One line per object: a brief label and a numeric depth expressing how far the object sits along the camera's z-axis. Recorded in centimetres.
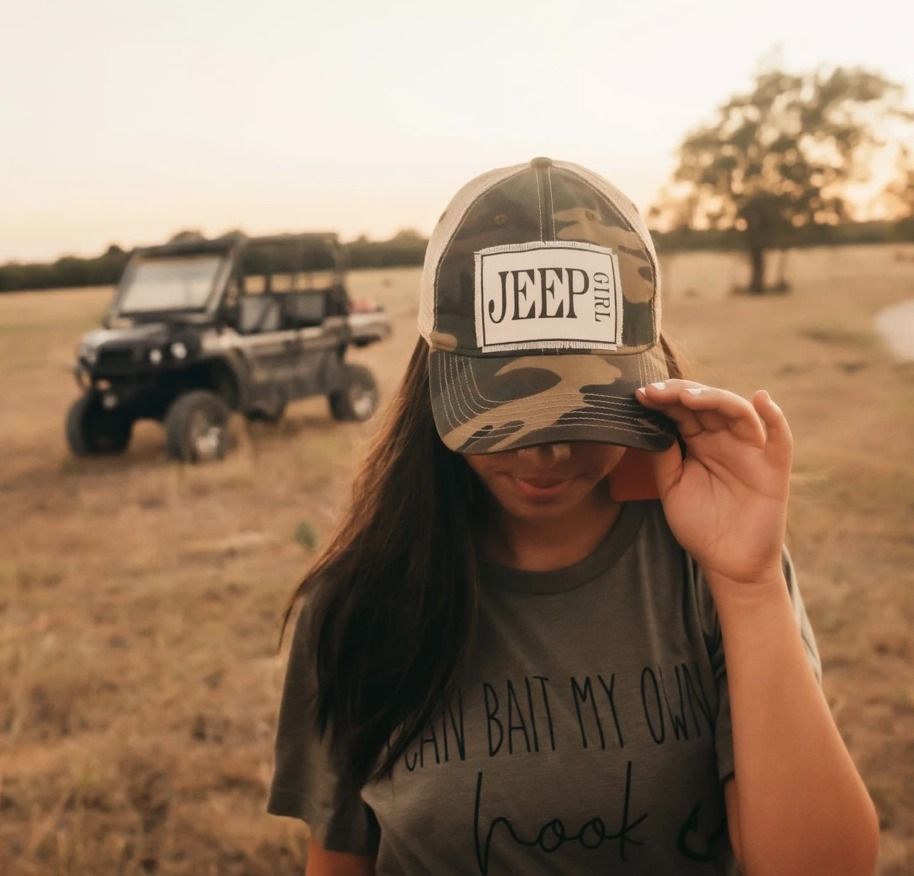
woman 106
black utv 701
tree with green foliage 2692
